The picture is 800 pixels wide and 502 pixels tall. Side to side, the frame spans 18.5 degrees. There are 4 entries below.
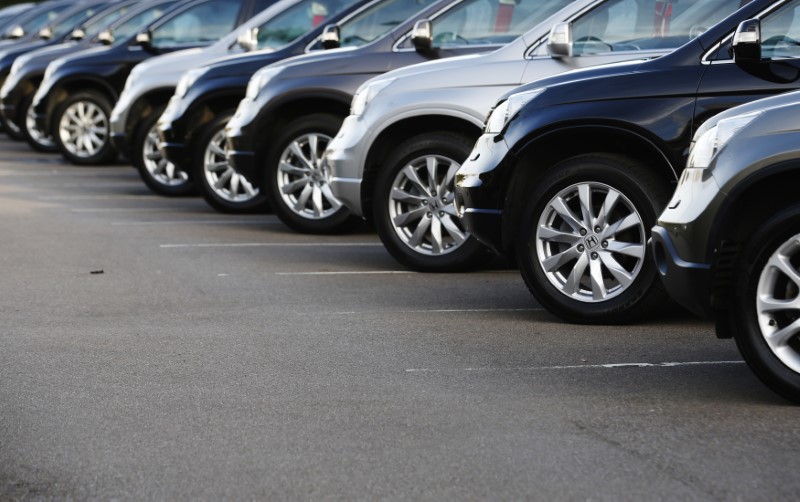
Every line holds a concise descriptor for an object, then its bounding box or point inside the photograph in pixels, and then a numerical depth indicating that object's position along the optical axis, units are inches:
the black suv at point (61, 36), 1353.0
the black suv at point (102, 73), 1036.7
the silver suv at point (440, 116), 552.7
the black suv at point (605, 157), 461.4
